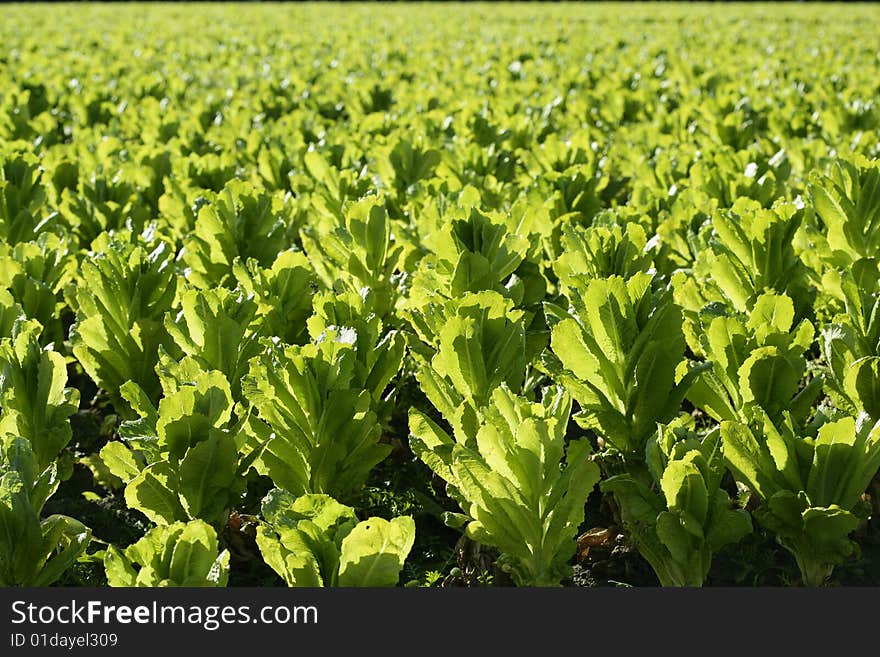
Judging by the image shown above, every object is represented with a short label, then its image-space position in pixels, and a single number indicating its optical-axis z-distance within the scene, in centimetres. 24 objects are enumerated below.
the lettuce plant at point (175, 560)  210
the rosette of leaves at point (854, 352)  278
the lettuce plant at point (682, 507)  236
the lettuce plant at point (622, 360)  271
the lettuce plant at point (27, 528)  229
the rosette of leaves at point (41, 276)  347
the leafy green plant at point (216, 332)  292
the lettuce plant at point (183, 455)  250
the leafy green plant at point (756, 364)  262
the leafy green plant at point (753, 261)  331
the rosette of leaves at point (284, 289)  326
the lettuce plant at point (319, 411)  261
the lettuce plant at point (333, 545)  210
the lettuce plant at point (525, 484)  231
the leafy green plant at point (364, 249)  366
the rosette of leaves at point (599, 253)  324
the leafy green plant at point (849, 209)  372
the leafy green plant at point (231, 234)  376
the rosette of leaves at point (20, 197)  417
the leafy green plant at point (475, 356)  272
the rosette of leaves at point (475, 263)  321
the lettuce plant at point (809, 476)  238
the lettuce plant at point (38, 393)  275
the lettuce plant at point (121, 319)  321
